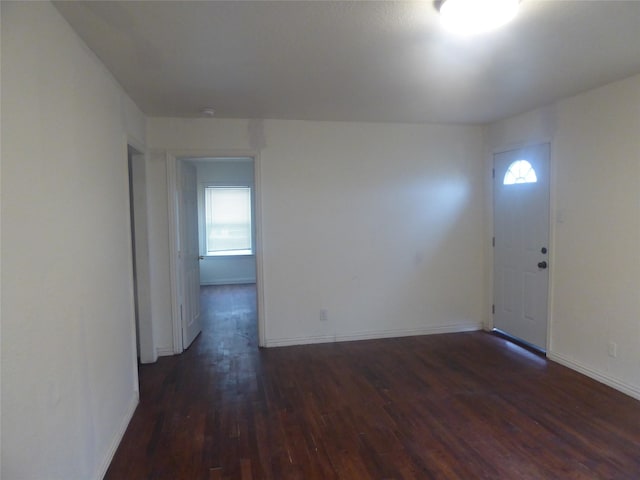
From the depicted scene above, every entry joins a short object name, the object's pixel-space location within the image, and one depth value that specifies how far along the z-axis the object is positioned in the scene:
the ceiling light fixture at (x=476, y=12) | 1.72
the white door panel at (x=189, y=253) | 3.99
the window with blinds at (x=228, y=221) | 7.88
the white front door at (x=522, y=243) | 3.70
